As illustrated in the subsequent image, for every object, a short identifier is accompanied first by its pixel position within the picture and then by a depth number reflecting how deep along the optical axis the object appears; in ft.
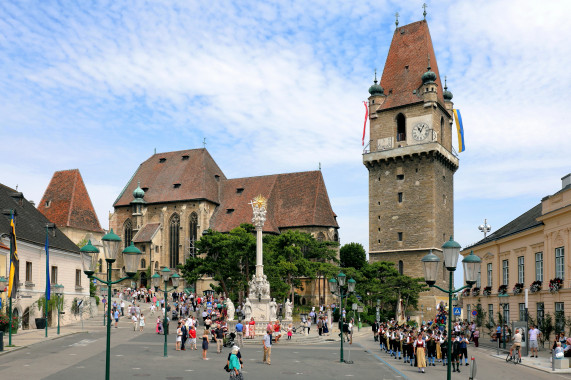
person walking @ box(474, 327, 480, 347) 118.93
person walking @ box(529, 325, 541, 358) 96.48
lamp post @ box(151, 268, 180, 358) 89.16
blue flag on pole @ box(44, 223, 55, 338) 124.67
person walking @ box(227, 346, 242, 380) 53.98
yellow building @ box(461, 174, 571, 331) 106.49
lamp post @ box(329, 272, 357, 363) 86.55
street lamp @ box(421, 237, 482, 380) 49.52
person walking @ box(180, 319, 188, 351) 102.01
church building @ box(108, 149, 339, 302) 261.85
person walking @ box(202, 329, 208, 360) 85.81
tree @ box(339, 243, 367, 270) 312.91
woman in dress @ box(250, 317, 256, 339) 119.24
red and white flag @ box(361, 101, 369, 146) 244.42
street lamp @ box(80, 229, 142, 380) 52.90
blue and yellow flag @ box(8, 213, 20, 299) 101.60
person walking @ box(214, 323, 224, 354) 96.73
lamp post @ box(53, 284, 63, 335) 137.80
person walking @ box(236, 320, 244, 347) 100.74
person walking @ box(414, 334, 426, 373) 76.43
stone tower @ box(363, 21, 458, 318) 221.46
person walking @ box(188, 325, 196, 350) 102.89
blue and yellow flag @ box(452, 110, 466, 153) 244.22
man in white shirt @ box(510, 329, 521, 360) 88.22
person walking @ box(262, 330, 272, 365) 81.15
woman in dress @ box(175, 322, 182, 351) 101.50
